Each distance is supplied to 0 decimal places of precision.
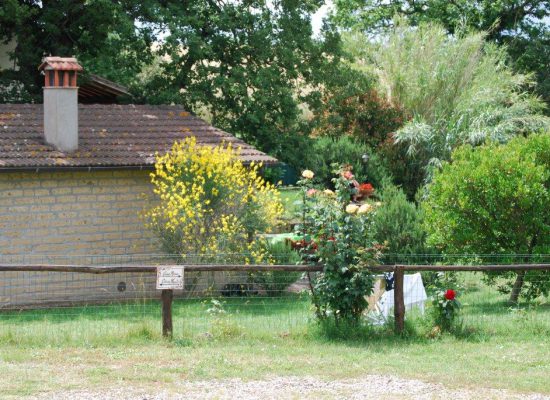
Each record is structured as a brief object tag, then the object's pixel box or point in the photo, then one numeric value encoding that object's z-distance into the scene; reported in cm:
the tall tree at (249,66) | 2294
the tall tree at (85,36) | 2305
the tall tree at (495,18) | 4044
